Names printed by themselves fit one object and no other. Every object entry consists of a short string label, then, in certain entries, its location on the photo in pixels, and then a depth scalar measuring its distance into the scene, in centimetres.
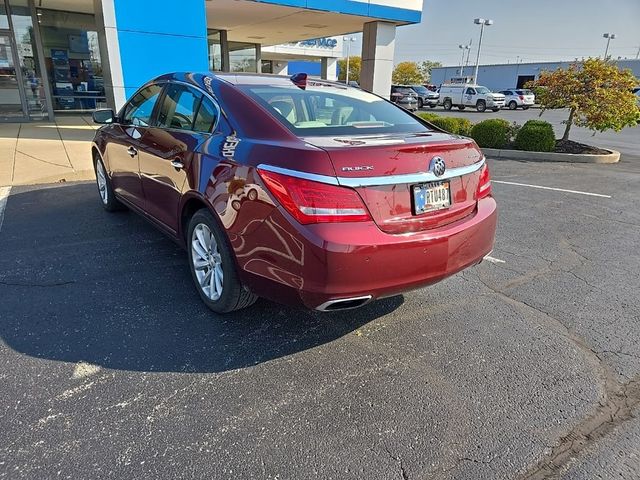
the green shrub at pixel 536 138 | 1130
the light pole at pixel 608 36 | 6802
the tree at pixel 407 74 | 8400
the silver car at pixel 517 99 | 3653
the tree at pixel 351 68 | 7321
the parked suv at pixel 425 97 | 3556
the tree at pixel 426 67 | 10180
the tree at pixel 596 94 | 1093
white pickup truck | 3331
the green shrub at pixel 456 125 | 1272
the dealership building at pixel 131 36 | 987
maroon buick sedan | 242
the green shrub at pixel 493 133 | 1179
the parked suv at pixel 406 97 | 3075
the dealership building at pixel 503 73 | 5778
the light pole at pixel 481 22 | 5103
